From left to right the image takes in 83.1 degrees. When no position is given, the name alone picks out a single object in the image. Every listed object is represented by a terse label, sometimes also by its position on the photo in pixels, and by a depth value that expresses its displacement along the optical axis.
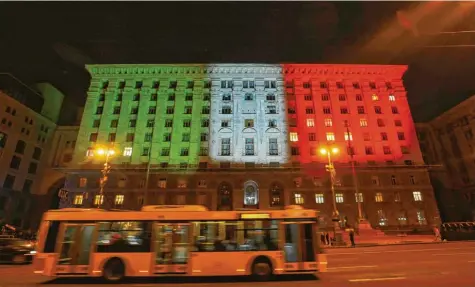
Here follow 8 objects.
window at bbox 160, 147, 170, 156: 40.91
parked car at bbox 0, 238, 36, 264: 15.09
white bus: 9.43
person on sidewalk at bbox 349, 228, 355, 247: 21.48
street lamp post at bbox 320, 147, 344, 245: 23.14
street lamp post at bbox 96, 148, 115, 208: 22.39
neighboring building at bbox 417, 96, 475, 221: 47.22
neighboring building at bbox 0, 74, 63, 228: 43.69
